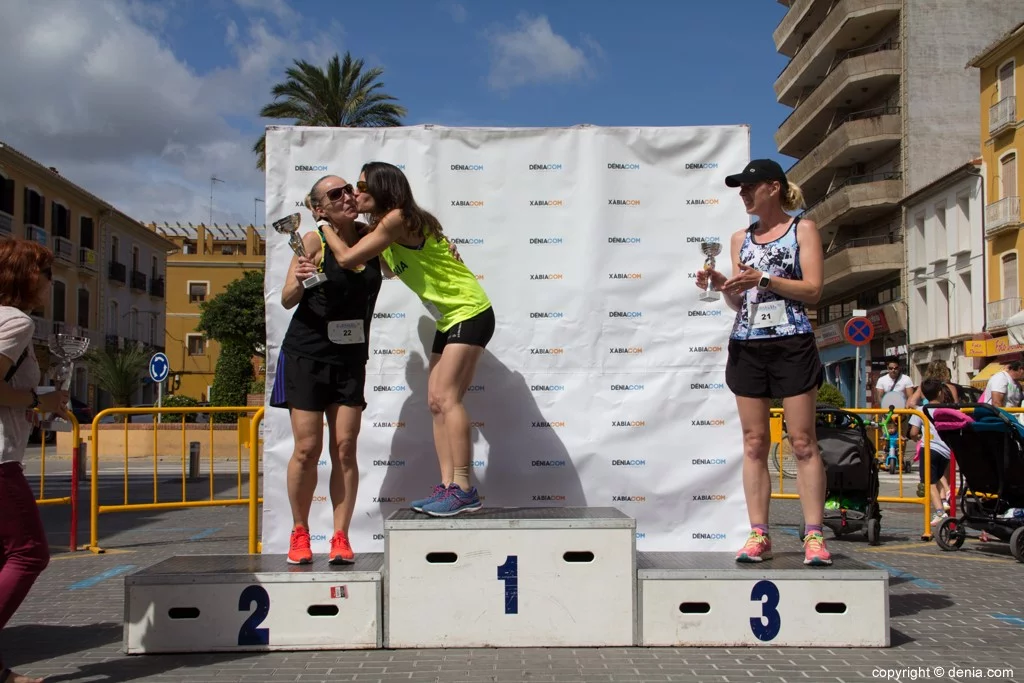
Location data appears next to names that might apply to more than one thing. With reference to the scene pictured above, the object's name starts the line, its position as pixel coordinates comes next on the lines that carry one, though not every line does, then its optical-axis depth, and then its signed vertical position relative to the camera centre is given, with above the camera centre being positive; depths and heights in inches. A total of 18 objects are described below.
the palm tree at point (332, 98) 1288.1 +370.4
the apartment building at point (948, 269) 1333.7 +149.1
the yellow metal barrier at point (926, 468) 357.4 -38.1
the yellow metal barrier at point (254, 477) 270.8 -31.4
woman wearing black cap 195.9 +6.7
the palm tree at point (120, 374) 1180.5 -4.5
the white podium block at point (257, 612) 180.4 -46.0
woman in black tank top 197.6 -0.9
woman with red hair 154.1 -8.4
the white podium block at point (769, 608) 179.6 -45.3
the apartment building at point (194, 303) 2842.0 +203.6
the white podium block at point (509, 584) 180.2 -40.8
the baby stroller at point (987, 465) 307.6 -32.0
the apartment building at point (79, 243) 1667.1 +253.3
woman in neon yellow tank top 198.7 +17.0
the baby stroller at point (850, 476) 335.3 -38.1
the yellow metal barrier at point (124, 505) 338.6 -46.2
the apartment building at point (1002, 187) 1234.0 +245.9
